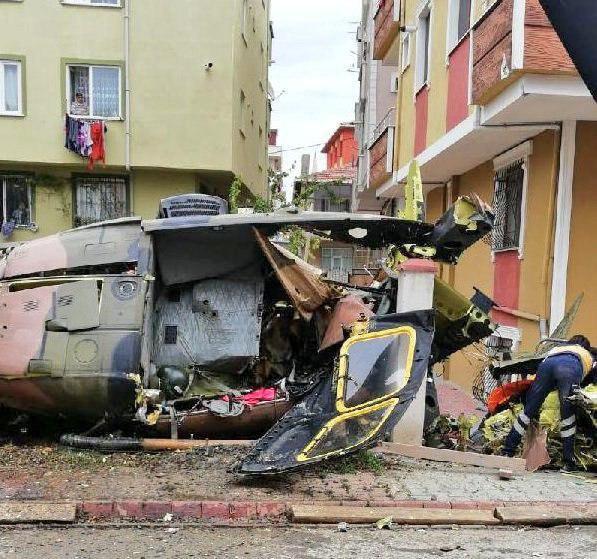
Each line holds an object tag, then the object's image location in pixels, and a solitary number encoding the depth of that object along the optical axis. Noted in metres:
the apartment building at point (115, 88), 15.45
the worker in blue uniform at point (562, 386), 5.81
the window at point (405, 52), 13.59
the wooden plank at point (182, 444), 6.02
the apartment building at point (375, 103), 14.86
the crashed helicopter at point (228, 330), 5.71
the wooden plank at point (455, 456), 5.86
